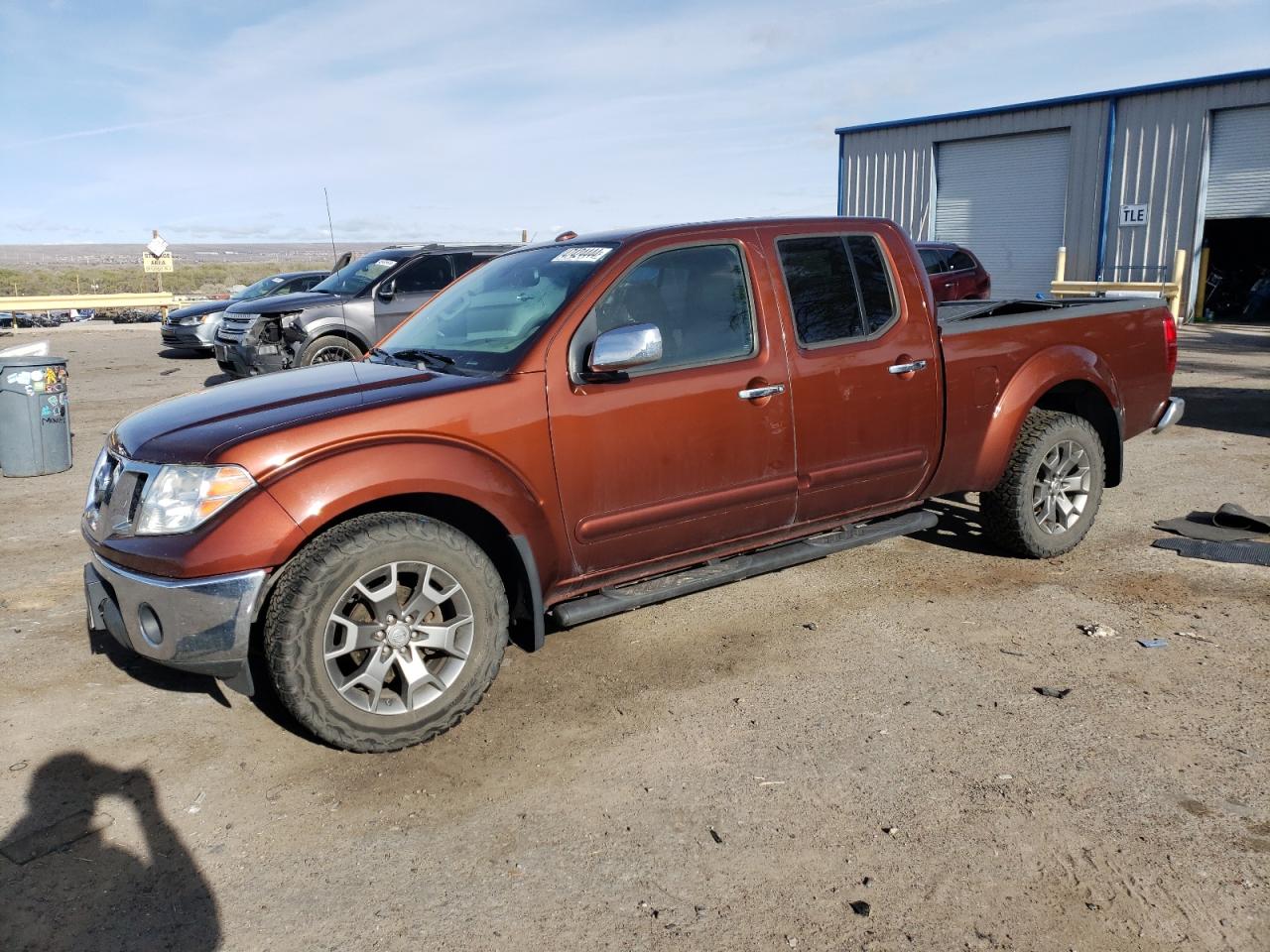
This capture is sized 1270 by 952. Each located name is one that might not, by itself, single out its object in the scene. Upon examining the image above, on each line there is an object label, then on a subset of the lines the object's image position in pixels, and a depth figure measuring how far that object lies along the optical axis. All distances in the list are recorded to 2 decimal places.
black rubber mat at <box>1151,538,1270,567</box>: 5.51
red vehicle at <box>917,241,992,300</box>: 15.56
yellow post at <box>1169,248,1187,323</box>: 22.00
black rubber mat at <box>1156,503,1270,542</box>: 5.93
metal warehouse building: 21.95
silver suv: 11.32
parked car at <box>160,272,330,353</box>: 18.23
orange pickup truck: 3.41
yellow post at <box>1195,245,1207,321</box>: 23.14
